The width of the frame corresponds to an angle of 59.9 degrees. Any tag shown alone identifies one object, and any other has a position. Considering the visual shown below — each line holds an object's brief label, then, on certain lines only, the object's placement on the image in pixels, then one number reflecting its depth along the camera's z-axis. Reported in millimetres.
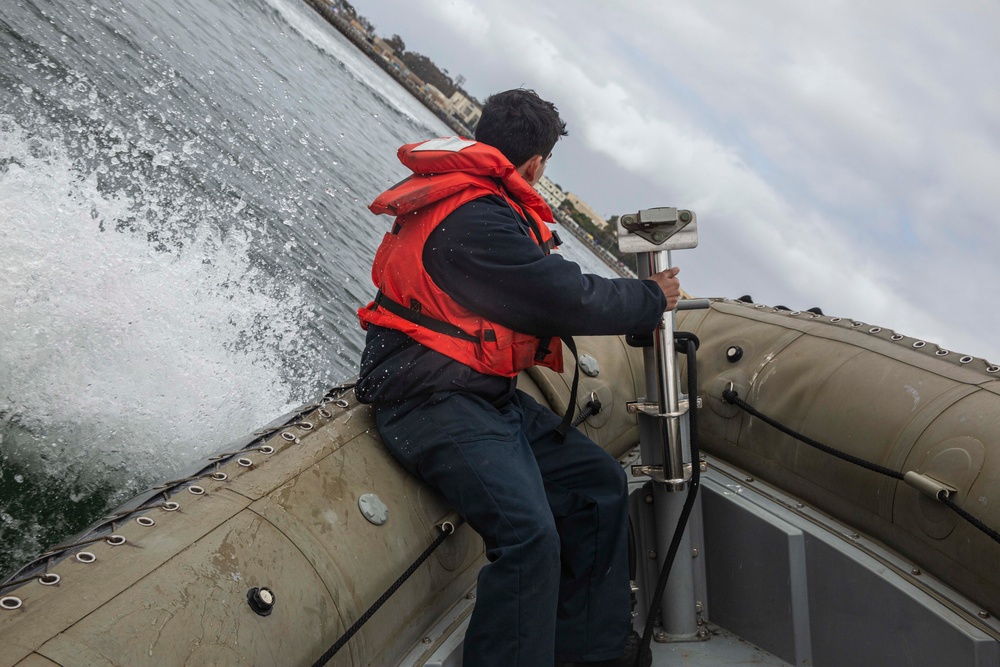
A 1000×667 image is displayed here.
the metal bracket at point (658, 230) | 2211
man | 1954
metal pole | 2285
